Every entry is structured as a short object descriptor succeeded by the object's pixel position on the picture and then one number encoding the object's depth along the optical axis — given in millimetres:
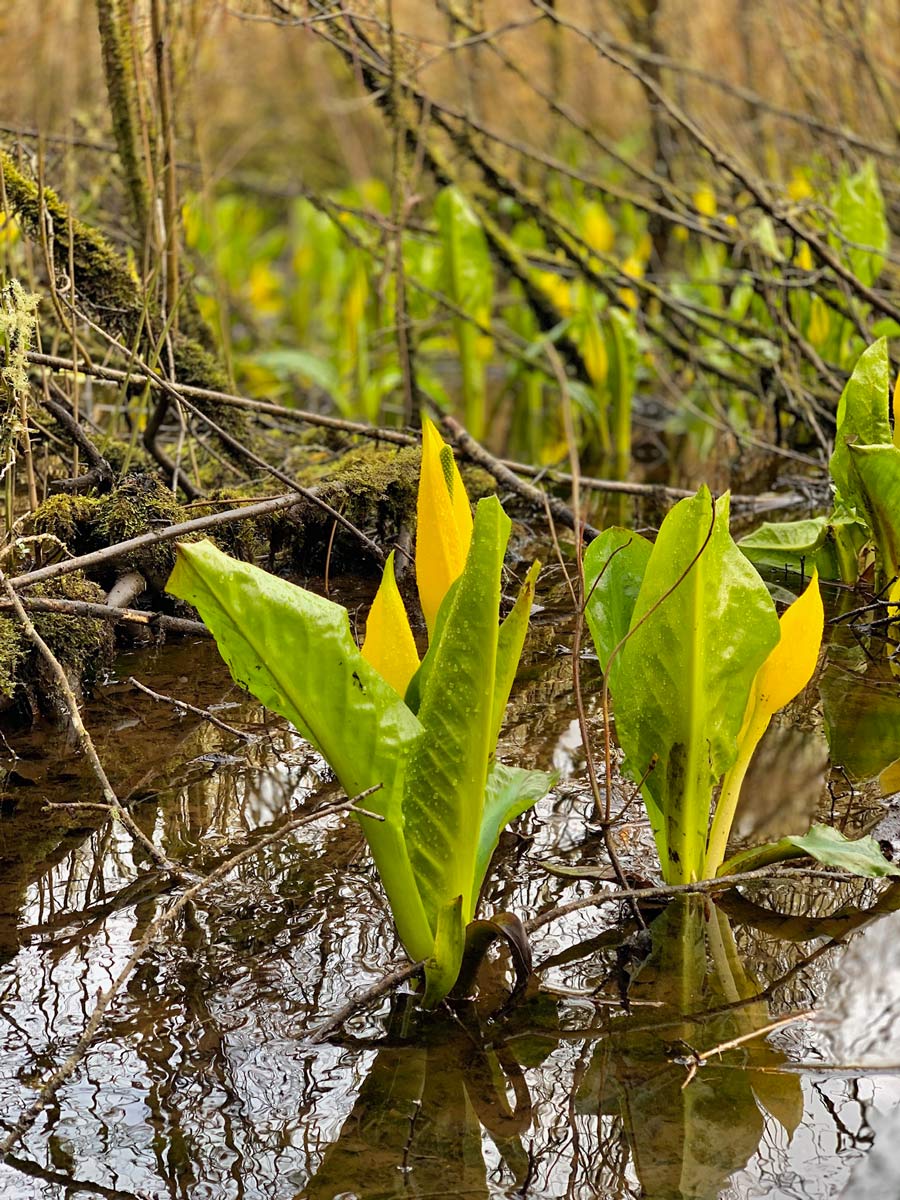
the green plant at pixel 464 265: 4802
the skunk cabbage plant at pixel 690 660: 2537
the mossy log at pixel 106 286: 3280
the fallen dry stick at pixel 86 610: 2807
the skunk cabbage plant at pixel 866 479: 2947
